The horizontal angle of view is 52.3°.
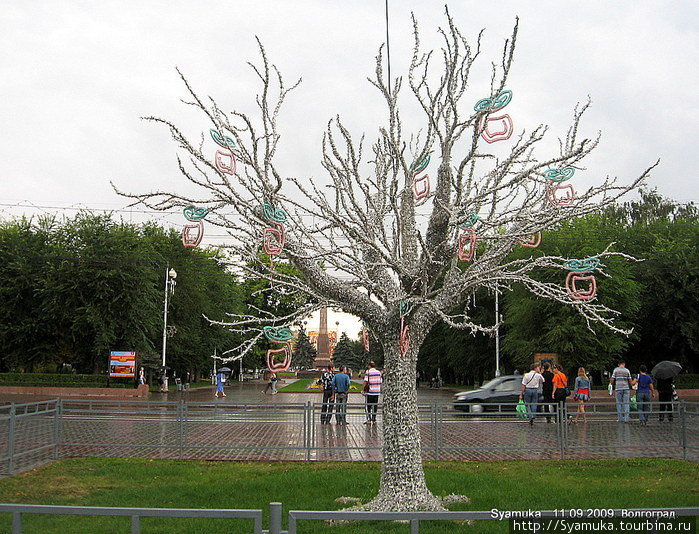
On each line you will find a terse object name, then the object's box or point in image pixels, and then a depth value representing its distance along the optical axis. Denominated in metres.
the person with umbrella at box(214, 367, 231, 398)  37.44
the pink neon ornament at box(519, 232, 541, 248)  9.69
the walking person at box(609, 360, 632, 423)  20.30
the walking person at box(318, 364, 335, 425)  22.58
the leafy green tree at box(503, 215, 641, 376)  35.16
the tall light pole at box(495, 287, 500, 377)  43.50
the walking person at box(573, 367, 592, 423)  21.69
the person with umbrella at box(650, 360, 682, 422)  20.36
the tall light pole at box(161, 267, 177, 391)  44.03
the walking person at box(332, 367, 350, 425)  21.09
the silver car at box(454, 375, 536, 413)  24.69
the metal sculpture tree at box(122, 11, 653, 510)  8.38
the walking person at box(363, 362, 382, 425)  20.66
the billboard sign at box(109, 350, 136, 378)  39.22
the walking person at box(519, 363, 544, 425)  20.10
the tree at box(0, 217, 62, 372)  43.44
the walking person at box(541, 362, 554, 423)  20.91
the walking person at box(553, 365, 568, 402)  20.31
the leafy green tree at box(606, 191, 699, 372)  40.94
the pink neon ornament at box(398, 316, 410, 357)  8.50
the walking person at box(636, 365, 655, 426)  20.81
